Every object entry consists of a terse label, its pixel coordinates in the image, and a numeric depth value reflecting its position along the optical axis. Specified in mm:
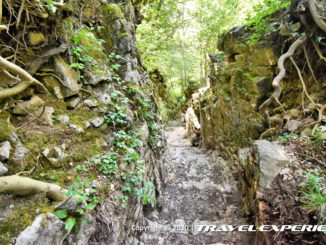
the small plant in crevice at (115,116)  2971
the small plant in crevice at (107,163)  2381
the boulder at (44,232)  1329
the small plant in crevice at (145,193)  2517
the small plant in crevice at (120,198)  2245
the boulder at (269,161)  2799
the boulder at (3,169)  1457
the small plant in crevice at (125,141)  2869
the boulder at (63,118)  2389
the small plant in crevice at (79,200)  1547
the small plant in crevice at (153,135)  4328
